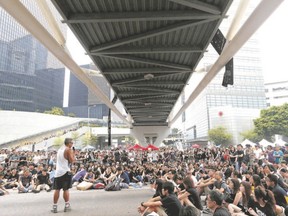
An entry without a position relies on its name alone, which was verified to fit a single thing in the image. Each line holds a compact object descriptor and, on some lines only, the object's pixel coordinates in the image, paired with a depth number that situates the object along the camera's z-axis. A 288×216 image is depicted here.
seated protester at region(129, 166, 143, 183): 14.00
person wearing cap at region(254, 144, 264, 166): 15.48
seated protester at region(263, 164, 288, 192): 8.31
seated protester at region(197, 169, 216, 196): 7.87
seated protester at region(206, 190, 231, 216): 3.53
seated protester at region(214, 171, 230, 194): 6.76
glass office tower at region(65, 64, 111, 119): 157.25
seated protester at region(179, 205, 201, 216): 2.85
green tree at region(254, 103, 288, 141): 51.19
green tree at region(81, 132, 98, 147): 63.77
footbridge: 6.07
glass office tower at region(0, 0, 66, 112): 83.00
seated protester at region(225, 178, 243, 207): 5.65
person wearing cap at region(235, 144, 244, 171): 14.75
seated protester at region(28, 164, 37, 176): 13.95
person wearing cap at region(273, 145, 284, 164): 13.31
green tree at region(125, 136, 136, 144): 93.59
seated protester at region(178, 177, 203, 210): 5.57
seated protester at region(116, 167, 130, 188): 12.47
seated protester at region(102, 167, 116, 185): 12.37
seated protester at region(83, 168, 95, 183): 12.71
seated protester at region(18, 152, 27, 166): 18.08
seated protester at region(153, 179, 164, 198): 5.78
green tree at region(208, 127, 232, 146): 64.19
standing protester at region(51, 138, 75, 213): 6.53
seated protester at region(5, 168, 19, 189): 12.45
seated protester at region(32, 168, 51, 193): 11.26
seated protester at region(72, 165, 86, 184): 13.52
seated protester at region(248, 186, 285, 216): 4.63
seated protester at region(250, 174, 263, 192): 5.68
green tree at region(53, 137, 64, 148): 50.42
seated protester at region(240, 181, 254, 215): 5.27
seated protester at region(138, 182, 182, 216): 4.52
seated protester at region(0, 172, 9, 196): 10.27
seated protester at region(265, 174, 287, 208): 5.55
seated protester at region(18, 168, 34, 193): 11.13
